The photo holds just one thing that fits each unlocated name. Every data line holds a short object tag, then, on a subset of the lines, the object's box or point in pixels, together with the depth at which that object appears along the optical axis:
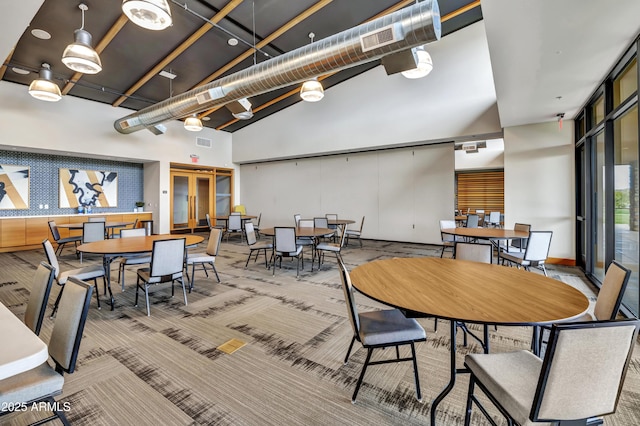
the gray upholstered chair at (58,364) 1.33
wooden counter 7.23
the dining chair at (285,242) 4.89
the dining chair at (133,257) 4.03
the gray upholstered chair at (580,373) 1.05
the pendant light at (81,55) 3.58
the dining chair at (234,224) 8.44
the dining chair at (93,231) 5.99
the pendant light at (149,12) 2.70
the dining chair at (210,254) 4.31
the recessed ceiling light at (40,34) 4.94
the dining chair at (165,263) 3.30
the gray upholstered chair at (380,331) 1.83
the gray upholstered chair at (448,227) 5.82
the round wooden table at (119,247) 3.36
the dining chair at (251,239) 5.50
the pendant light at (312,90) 5.25
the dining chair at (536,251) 3.91
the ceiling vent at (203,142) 10.51
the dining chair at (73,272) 3.18
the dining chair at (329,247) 5.37
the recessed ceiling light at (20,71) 6.11
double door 10.36
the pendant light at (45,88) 4.70
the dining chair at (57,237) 6.20
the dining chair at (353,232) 7.55
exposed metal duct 3.52
